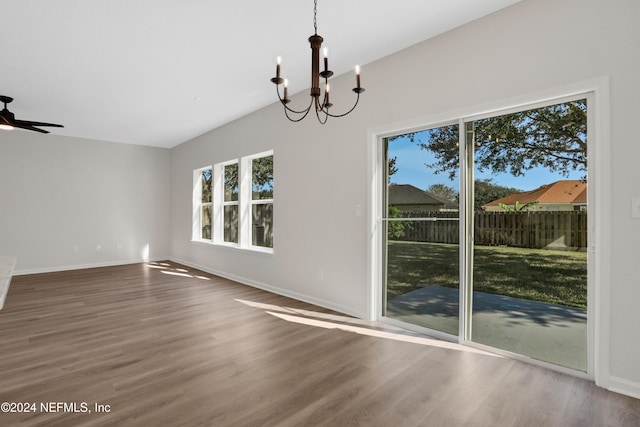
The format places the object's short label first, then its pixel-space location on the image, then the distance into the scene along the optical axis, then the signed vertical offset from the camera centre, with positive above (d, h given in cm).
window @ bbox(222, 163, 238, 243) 604 +27
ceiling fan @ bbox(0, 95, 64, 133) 398 +118
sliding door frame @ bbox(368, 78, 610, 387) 215 +6
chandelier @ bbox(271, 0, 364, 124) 189 +88
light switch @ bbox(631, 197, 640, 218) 204 +8
